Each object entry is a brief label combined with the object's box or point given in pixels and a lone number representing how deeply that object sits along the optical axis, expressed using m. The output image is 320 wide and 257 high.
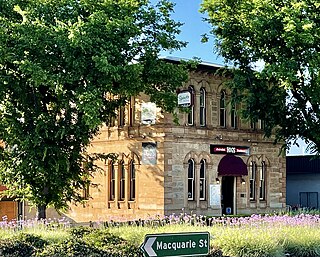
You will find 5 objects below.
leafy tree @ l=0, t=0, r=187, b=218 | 24.66
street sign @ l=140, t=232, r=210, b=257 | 8.78
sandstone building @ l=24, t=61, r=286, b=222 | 35.38
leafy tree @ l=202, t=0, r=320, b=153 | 30.39
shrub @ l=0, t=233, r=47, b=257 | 16.06
